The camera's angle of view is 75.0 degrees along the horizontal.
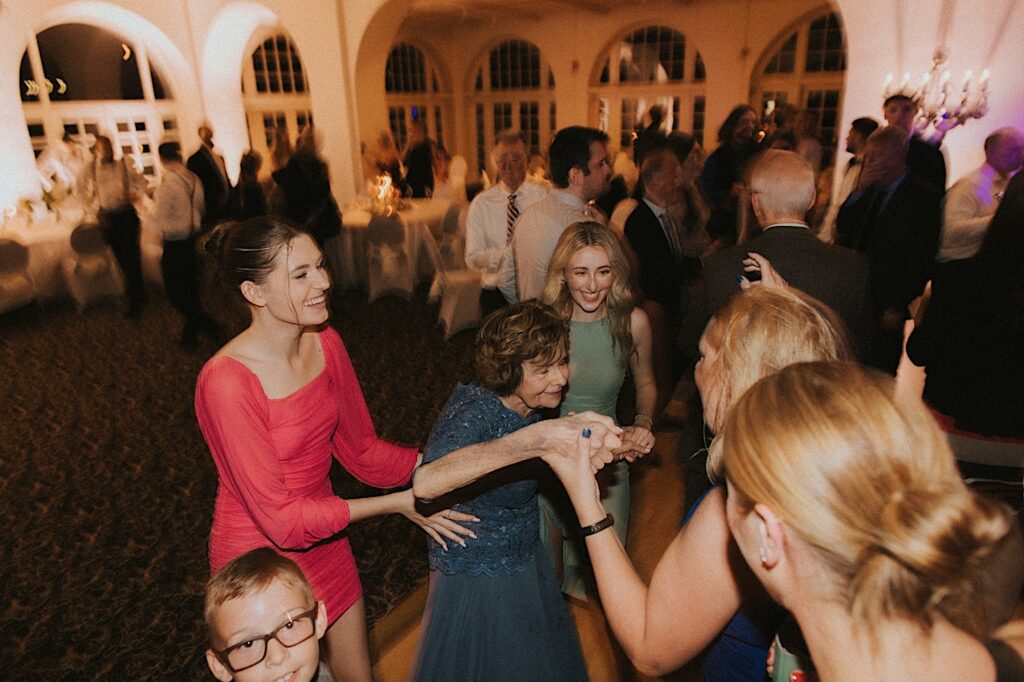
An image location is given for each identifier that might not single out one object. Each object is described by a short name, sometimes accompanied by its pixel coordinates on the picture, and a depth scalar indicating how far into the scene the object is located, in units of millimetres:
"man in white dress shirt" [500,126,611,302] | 3111
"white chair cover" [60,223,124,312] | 6797
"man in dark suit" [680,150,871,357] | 2322
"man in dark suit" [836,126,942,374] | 3098
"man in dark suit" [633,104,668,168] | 3816
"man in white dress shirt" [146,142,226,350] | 5375
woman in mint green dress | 2418
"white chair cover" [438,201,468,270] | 6926
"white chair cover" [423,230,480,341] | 5805
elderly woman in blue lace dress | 1632
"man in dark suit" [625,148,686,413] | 3473
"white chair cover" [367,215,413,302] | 6688
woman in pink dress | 1535
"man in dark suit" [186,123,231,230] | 6281
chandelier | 5305
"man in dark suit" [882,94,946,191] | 3797
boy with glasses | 1217
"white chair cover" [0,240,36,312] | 6344
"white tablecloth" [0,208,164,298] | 6693
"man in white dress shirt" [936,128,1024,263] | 3707
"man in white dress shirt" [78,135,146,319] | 6141
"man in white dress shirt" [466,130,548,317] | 3830
